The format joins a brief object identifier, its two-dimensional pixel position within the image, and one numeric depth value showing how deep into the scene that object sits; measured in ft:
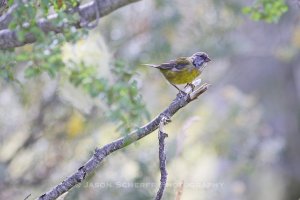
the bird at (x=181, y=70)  31.76
